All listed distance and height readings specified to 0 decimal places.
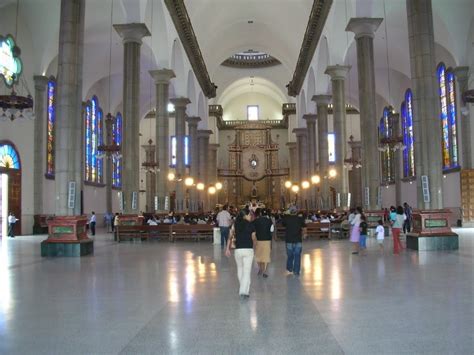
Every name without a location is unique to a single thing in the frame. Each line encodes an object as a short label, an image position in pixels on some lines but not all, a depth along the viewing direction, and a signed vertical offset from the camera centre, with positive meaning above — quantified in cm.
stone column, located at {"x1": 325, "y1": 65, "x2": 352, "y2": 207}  2583 +458
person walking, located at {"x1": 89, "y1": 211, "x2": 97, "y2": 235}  2605 -67
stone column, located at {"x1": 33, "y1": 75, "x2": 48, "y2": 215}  2591 +380
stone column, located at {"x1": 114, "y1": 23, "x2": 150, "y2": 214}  2014 +447
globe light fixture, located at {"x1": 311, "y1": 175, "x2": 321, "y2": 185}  3272 +191
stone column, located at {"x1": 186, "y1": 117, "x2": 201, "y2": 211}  3769 +447
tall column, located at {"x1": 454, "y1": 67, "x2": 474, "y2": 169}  2655 +421
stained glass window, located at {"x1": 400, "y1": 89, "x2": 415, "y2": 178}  3716 +556
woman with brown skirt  929 -62
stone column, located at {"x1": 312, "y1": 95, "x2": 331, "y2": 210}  3070 +332
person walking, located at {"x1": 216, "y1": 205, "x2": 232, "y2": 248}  1702 -46
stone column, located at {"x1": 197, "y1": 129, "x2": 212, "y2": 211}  4494 +521
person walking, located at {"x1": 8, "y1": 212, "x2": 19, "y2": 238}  2369 -54
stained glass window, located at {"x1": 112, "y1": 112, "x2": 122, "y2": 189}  4169 +434
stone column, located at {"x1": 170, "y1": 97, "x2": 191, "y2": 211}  3141 +477
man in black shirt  1010 -69
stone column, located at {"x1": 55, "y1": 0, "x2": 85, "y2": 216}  1447 +317
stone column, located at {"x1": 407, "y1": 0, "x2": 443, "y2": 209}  1470 +338
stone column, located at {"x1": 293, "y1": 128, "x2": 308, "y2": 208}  4200 +503
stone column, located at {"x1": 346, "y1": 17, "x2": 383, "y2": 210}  1950 +428
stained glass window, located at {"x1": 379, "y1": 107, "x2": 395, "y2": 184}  4095 +458
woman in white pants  757 -65
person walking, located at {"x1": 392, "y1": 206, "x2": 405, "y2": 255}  1382 -74
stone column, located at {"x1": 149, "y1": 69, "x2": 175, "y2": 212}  2575 +432
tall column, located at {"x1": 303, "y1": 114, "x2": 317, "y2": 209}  3869 +535
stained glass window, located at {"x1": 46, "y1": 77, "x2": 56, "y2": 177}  2822 +506
